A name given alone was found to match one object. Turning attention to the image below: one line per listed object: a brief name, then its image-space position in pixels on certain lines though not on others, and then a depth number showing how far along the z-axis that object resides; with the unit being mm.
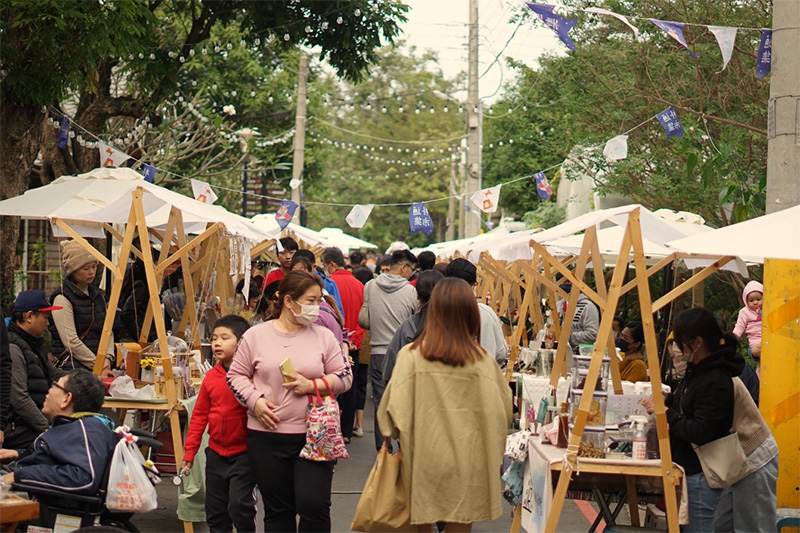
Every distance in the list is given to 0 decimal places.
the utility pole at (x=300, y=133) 50344
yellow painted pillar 13508
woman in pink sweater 10500
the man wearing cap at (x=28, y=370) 12734
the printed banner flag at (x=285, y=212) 30336
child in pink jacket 22047
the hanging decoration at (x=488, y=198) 39250
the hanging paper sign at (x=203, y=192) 28606
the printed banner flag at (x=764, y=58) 17641
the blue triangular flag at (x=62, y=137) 25686
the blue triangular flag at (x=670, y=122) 23437
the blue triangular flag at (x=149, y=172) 27828
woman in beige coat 9609
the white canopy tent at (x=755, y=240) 9852
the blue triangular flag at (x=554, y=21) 19187
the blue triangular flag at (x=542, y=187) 36406
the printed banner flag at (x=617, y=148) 26766
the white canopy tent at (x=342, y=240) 53062
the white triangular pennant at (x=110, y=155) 26578
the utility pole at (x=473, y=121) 46250
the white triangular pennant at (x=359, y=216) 45219
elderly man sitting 9844
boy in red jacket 11070
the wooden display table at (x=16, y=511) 9094
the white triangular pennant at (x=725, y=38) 18594
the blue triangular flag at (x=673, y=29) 18297
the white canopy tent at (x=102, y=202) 16172
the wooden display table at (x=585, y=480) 11367
